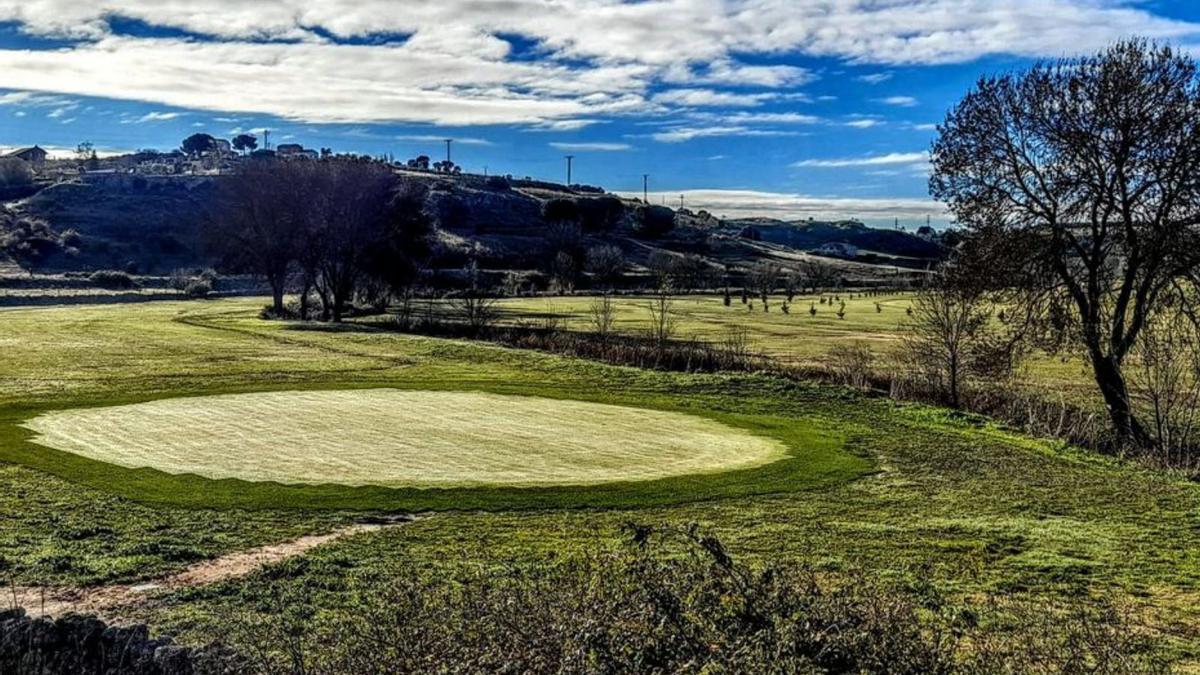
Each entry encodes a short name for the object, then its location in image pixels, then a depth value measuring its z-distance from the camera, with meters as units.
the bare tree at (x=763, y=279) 127.62
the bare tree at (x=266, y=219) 69.94
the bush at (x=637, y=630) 7.19
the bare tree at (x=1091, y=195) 27.27
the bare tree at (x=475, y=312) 56.78
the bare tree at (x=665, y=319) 49.38
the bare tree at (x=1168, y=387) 23.70
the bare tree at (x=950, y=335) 32.09
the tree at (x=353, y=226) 69.44
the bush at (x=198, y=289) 98.44
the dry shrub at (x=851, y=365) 34.50
